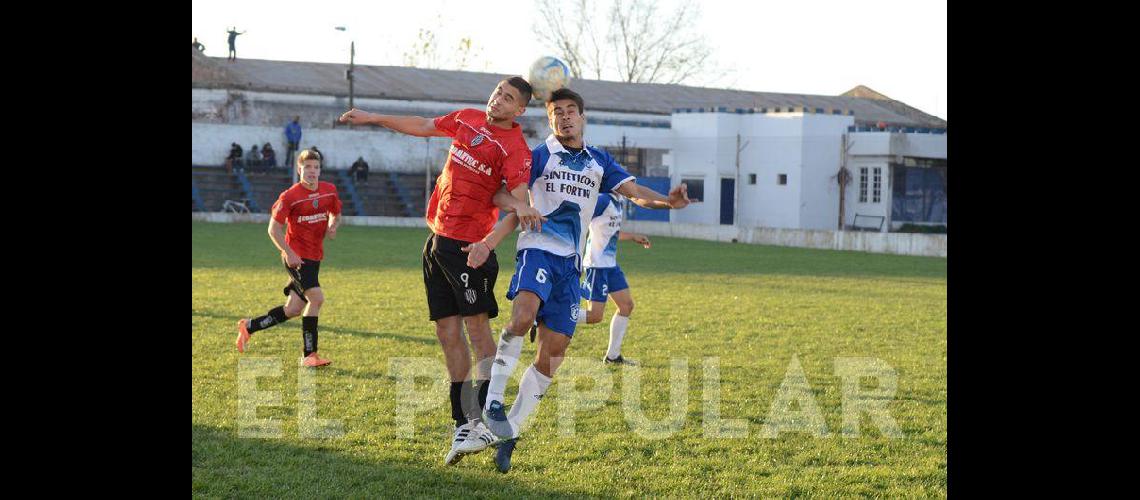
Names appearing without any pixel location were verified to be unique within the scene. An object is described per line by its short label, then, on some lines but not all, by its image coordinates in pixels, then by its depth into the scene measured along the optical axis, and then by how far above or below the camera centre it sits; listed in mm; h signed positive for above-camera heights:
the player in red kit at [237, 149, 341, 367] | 9953 -86
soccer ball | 6707 +899
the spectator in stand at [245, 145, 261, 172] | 44094 +2535
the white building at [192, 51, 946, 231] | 46531 +3648
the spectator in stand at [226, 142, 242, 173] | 43562 +2598
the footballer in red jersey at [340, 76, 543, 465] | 6688 +142
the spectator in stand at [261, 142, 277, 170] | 44000 +2735
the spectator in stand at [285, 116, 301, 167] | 43281 +3532
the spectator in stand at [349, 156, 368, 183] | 45625 +2299
